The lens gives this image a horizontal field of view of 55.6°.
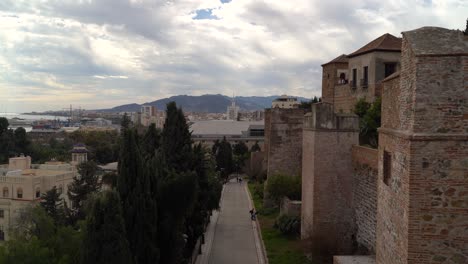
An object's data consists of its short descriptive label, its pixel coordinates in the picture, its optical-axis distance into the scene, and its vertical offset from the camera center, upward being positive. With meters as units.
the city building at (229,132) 73.38 -2.33
